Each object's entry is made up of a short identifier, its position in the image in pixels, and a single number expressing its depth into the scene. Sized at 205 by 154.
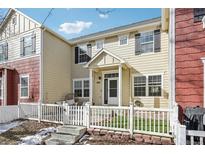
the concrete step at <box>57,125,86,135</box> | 3.61
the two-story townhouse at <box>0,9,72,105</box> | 6.17
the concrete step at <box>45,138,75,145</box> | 3.35
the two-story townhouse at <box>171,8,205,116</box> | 3.08
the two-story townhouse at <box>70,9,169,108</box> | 5.49
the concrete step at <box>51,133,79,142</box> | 3.47
